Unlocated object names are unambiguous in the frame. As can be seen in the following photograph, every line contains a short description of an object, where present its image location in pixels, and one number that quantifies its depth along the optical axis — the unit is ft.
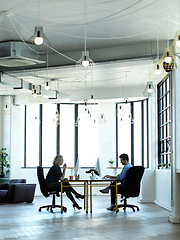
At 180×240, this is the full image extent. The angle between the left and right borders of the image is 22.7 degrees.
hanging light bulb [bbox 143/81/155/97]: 30.59
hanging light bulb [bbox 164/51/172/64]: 20.40
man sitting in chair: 31.73
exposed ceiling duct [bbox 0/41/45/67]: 28.22
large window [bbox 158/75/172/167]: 36.96
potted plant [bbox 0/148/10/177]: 48.91
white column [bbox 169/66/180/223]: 26.58
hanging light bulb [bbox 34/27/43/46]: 18.99
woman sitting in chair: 31.19
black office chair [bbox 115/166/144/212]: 30.66
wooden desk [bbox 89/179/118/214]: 30.60
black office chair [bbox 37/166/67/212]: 31.12
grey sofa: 39.34
